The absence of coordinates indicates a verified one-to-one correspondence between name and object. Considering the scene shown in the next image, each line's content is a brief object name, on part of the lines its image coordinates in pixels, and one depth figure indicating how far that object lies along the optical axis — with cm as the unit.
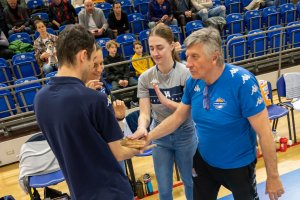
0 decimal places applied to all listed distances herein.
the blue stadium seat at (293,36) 644
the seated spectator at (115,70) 526
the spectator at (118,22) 676
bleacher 479
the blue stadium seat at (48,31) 629
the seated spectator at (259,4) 809
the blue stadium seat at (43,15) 701
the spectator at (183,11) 732
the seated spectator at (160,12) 707
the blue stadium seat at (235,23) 697
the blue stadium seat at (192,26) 678
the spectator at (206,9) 743
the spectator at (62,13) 691
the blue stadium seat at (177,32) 636
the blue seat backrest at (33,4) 764
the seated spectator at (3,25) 671
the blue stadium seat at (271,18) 731
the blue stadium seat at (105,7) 763
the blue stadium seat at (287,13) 745
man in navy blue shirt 137
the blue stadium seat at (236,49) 589
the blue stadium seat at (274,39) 627
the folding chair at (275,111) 398
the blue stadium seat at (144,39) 630
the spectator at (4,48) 595
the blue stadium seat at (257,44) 616
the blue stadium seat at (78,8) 748
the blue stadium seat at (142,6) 791
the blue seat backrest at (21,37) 635
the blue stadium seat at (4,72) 535
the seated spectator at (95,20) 657
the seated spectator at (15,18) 664
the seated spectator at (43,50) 538
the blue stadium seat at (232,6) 809
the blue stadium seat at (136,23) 715
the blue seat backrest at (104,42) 594
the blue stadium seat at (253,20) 715
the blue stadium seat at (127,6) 776
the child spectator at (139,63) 542
